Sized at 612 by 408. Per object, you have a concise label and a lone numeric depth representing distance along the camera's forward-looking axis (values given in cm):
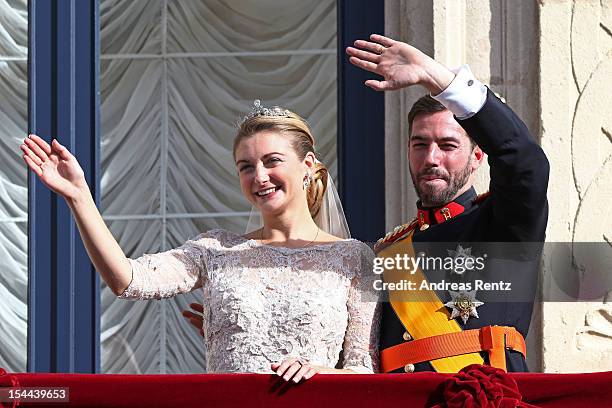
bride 768
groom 736
